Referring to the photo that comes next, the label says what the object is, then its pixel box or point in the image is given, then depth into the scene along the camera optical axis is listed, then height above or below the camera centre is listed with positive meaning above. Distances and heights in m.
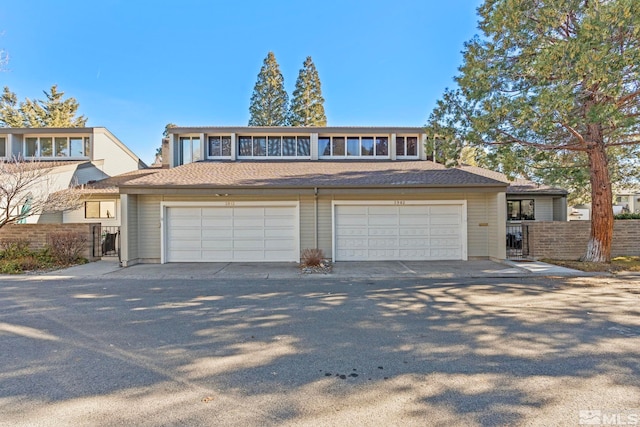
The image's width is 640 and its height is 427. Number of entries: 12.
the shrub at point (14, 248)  11.70 -0.89
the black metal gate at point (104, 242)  12.79 -0.79
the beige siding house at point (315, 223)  12.30 -0.12
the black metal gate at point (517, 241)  12.36 -0.90
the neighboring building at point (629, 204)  35.27 +1.41
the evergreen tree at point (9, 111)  34.78 +11.85
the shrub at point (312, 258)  10.81 -1.23
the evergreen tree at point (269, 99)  33.78 +12.39
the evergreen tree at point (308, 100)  32.67 +11.83
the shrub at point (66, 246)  11.77 -0.83
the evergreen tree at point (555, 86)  8.00 +3.59
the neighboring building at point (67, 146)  18.69 +4.39
